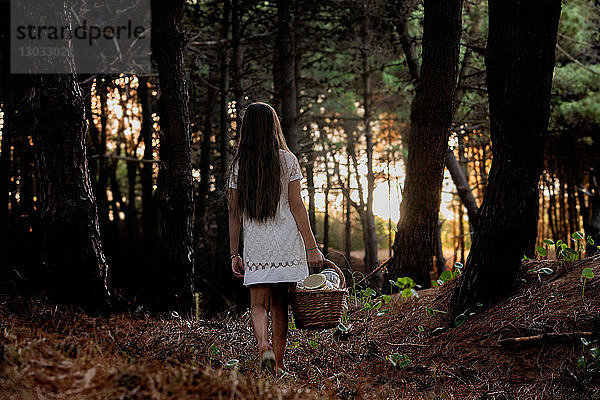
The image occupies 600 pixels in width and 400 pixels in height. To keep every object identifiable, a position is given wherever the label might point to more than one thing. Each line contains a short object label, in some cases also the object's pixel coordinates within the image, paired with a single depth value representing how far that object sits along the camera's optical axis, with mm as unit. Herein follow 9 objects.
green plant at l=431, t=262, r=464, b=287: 5824
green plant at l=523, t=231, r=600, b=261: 5070
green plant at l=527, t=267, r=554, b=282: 4988
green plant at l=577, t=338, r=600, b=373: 3693
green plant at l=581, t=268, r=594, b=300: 4285
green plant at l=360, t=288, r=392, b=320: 5977
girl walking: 4289
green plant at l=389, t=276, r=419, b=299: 5175
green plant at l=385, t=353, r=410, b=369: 4469
